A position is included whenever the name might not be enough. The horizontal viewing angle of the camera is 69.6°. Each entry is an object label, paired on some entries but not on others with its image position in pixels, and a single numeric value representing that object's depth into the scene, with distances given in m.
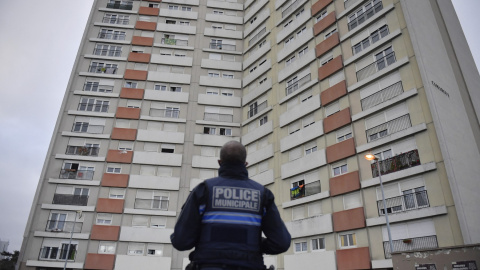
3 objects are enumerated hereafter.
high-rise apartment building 18.45
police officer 2.98
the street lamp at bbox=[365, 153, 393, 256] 16.94
